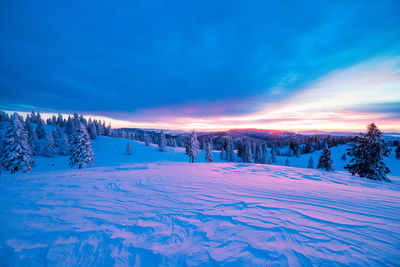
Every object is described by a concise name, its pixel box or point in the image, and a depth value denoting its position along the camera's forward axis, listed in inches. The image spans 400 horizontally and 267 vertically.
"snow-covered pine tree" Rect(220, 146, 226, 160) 2595.7
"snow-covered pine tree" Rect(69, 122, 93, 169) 973.2
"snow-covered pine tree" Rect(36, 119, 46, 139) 2520.9
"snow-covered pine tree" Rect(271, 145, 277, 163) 2696.9
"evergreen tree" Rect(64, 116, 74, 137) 2797.2
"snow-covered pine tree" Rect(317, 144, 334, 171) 1051.3
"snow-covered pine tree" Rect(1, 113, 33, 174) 814.5
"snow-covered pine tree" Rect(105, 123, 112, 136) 3794.3
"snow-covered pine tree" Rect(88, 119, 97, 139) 2753.0
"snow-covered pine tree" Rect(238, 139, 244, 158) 2804.9
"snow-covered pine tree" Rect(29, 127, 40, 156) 1849.9
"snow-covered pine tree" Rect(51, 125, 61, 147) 2223.2
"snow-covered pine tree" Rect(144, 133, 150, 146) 2854.3
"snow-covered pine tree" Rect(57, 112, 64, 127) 3440.0
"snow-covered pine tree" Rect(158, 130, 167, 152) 2461.2
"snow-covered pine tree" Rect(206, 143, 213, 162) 1898.4
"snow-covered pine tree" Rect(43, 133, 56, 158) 1846.2
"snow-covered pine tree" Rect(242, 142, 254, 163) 1884.5
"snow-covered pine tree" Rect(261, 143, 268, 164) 2090.1
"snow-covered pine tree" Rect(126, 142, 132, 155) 2257.6
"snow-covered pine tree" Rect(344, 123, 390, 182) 591.5
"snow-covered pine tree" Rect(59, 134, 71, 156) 1995.6
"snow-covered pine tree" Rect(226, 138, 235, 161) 2539.4
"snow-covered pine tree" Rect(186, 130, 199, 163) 1541.6
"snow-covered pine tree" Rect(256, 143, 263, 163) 2201.5
